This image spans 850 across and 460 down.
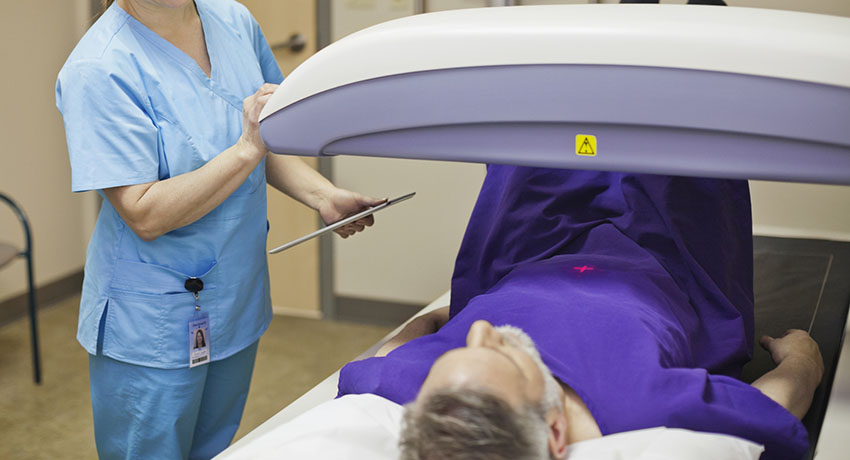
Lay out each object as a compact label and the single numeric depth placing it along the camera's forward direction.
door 3.27
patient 1.00
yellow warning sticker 1.10
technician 1.36
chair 2.76
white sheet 1.01
